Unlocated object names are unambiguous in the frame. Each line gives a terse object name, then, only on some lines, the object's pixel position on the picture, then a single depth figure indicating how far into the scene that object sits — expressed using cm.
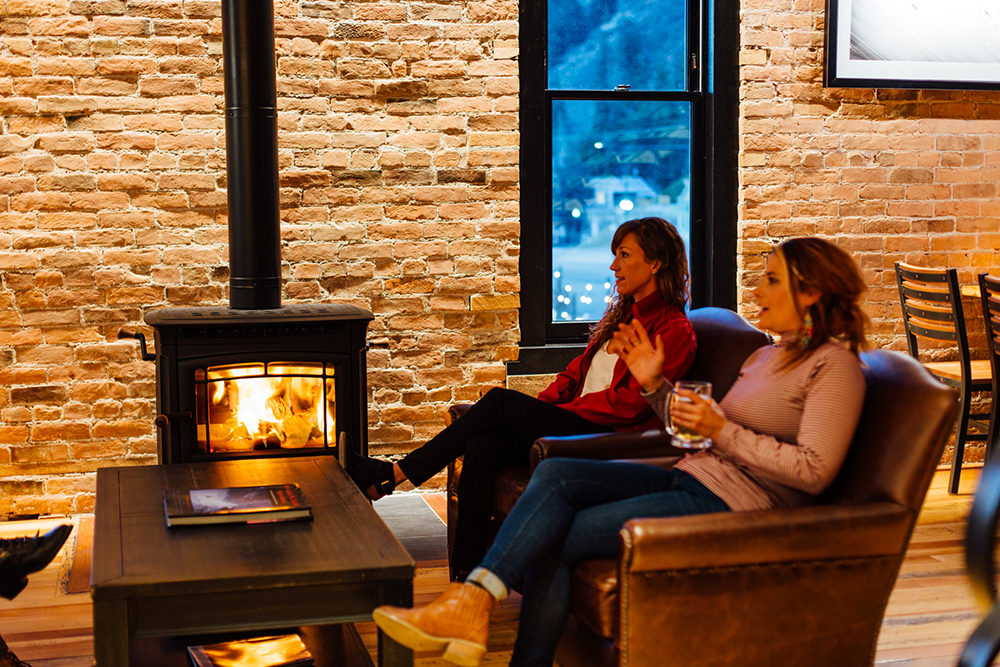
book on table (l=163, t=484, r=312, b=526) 227
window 436
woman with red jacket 299
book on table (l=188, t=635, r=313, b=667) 227
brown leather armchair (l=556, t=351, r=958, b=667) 202
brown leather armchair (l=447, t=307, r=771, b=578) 278
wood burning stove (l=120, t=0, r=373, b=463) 339
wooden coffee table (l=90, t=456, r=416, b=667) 189
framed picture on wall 443
